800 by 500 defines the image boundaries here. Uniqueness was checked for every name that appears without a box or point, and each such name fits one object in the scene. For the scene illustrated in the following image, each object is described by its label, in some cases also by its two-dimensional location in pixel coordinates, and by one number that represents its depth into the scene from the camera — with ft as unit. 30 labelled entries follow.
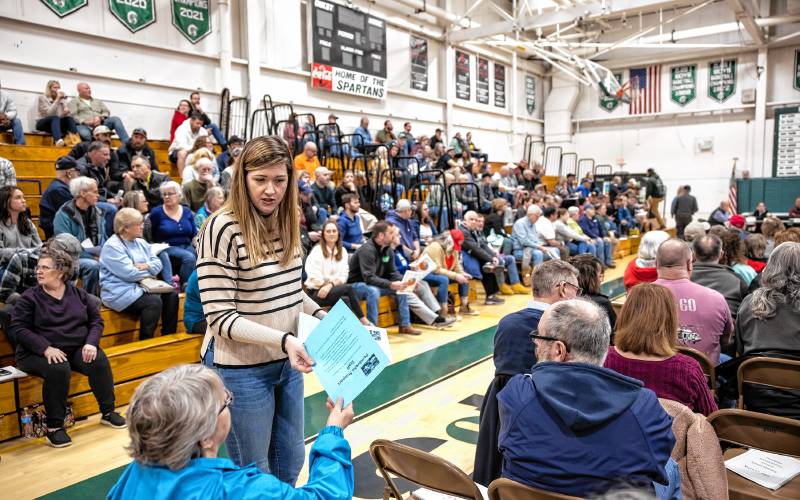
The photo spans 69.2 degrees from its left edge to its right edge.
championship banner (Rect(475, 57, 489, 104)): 54.29
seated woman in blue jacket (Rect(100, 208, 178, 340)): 14.05
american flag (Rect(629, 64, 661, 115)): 58.34
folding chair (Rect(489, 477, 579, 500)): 4.65
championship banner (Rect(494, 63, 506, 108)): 56.90
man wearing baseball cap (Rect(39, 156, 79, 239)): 16.81
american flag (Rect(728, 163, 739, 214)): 52.47
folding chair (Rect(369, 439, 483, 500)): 5.23
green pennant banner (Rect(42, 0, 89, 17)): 25.63
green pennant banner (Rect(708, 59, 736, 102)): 54.24
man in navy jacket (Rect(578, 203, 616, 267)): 35.24
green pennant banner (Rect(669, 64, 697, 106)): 56.29
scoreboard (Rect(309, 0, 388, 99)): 36.76
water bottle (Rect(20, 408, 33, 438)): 11.35
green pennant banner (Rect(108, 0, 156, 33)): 27.94
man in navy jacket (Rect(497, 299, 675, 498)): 4.70
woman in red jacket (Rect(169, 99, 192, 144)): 28.43
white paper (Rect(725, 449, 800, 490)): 6.37
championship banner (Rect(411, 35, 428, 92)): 46.21
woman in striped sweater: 5.18
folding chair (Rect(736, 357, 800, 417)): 7.62
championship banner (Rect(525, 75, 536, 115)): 61.98
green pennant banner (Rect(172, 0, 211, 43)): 30.55
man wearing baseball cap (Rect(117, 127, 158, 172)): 22.33
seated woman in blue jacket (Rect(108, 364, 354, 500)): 3.56
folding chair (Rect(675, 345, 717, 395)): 8.57
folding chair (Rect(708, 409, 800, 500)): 6.19
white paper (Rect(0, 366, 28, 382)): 11.00
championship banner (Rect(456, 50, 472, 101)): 51.21
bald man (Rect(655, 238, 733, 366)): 9.57
